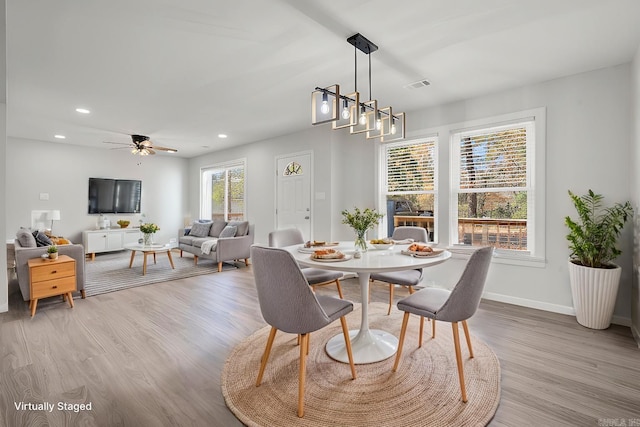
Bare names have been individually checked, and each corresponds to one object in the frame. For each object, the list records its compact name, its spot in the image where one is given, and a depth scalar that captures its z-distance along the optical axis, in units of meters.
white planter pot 2.73
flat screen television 6.99
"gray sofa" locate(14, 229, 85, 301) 3.39
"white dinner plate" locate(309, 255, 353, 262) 2.05
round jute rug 1.66
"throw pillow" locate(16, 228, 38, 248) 3.71
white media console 6.63
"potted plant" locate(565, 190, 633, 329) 2.75
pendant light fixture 2.31
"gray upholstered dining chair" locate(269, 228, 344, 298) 2.84
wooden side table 3.25
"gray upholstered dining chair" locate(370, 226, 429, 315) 2.80
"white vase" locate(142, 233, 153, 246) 5.58
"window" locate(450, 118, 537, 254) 3.54
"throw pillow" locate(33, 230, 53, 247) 4.05
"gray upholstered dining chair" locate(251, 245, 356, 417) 1.69
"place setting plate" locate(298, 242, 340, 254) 2.42
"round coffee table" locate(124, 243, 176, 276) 5.15
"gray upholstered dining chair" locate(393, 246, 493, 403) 1.82
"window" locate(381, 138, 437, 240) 4.27
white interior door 5.41
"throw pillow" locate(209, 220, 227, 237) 6.52
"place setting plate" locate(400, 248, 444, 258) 2.13
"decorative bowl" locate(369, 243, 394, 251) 2.56
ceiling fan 5.73
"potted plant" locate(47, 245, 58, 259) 3.47
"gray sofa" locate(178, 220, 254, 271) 5.55
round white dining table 1.92
